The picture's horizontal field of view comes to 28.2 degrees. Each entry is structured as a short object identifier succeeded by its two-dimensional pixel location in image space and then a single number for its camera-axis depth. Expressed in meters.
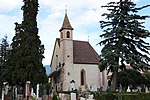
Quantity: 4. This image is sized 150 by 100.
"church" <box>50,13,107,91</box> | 55.28
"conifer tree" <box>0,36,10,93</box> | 59.72
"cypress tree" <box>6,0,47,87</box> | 39.16
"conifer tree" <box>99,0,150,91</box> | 36.03
